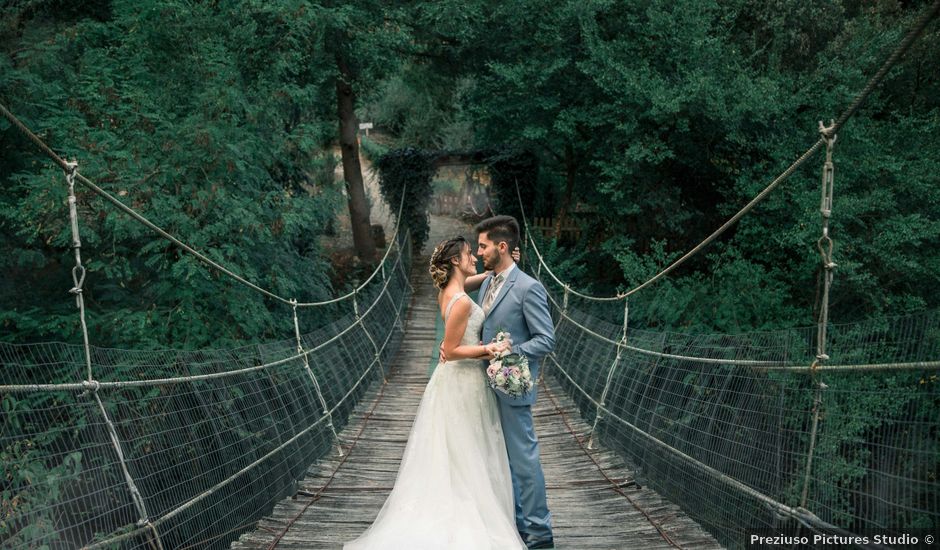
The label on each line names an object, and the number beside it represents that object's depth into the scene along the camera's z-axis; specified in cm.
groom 284
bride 263
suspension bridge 234
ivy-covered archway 1406
